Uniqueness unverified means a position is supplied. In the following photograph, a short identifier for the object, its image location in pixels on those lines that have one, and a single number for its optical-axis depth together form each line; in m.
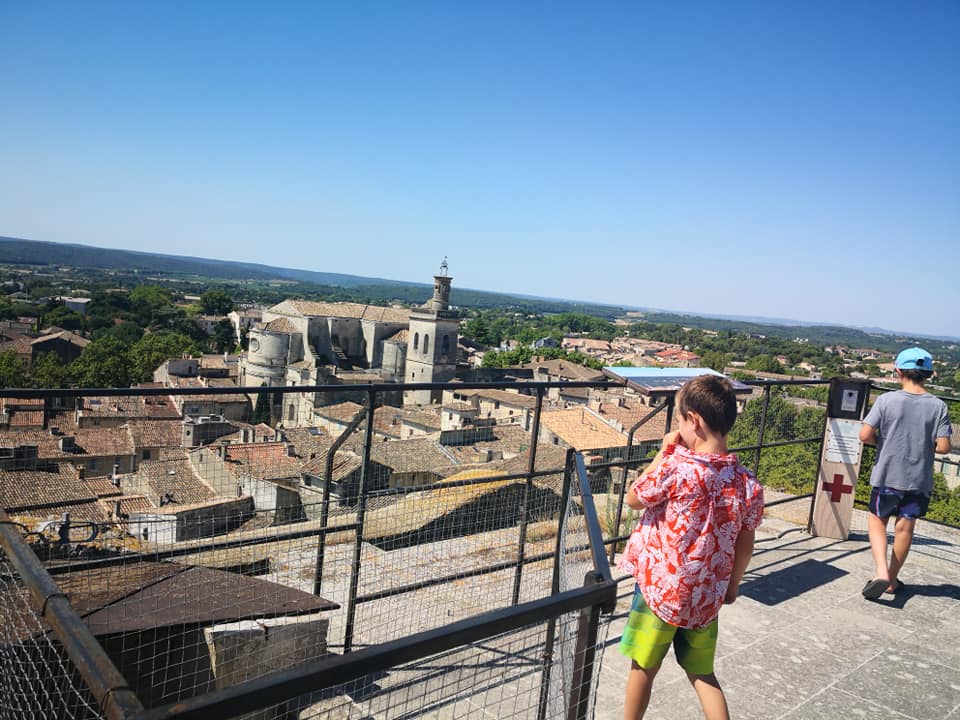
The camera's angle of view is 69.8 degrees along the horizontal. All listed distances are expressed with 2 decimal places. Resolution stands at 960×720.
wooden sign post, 5.85
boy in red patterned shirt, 2.36
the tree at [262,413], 36.85
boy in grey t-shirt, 4.39
